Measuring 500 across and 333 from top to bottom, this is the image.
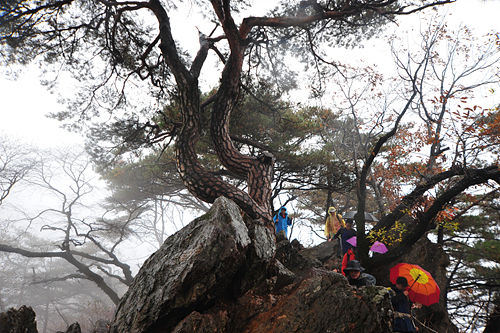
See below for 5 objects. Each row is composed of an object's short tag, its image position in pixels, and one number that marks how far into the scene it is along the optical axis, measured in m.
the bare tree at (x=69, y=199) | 9.05
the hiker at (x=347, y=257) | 4.54
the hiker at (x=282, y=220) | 7.05
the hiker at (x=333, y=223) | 7.22
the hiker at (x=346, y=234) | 5.65
